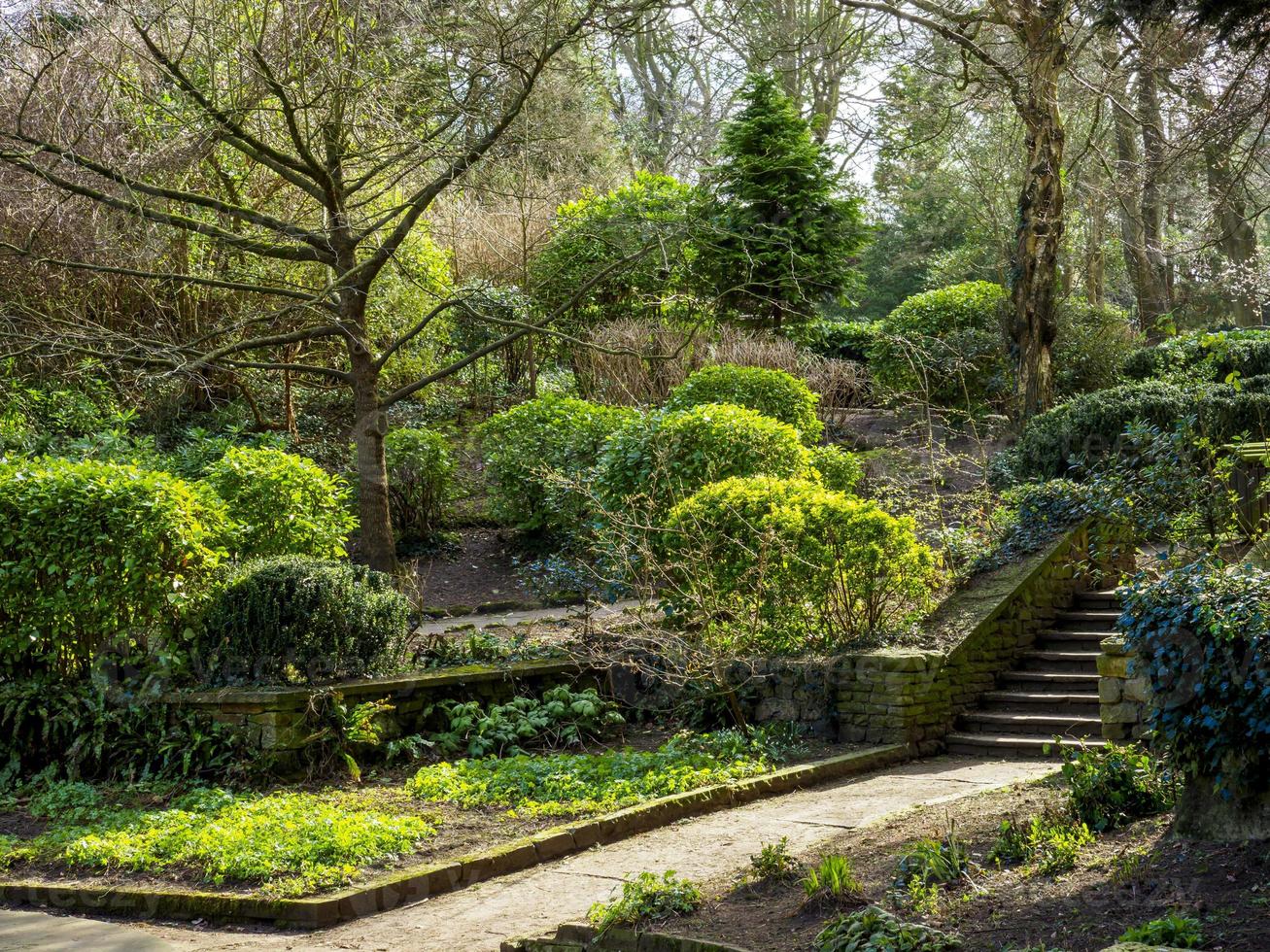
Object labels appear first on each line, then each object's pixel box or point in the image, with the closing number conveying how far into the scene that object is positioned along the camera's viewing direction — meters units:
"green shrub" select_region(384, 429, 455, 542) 14.31
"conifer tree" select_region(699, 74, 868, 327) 18.03
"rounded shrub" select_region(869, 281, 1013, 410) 17.39
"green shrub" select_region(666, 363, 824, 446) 13.94
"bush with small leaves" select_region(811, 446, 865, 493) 12.12
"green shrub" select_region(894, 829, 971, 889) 4.48
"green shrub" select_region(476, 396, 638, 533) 13.46
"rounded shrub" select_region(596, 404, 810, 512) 10.48
